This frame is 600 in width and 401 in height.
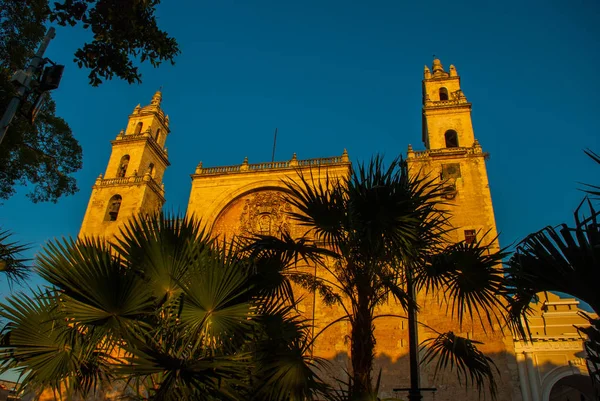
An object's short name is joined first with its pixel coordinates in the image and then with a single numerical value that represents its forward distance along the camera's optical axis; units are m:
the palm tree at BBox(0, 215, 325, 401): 4.47
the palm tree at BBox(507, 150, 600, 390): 3.20
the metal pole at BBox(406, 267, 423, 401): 5.23
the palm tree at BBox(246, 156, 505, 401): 5.38
